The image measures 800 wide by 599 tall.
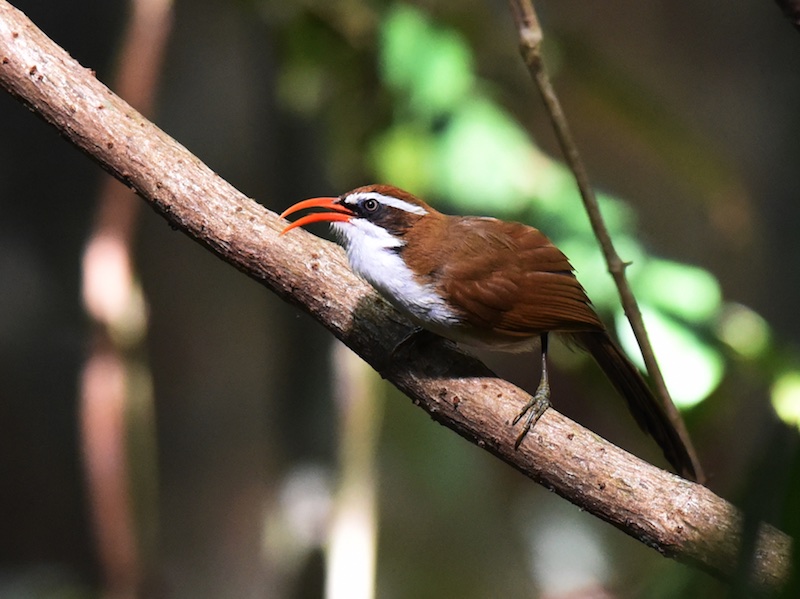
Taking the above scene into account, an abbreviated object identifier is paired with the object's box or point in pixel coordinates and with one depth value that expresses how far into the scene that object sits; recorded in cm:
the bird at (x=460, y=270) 432
